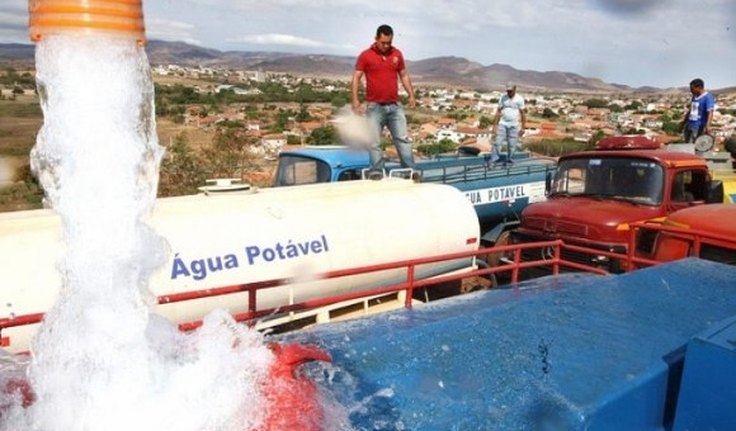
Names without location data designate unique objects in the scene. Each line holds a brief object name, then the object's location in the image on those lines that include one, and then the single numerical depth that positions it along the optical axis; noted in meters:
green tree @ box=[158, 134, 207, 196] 14.99
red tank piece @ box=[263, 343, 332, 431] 2.29
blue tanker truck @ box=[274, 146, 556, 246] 10.09
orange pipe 1.48
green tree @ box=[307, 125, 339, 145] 23.02
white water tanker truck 5.33
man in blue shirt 12.34
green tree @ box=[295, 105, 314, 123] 43.41
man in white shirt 13.17
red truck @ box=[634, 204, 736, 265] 6.08
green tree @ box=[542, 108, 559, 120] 63.76
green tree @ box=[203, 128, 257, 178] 15.98
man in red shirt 8.83
